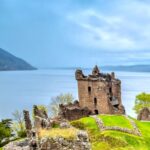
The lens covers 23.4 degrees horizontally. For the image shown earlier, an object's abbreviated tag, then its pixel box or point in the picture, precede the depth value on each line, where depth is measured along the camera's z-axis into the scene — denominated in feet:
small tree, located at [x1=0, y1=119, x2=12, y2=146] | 190.39
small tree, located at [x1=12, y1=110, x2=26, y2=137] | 239.75
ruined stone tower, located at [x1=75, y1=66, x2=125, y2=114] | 167.34
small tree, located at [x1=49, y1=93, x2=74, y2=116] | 260.07
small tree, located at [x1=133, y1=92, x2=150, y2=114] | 250.37
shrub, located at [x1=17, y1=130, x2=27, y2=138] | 187.95
